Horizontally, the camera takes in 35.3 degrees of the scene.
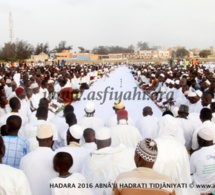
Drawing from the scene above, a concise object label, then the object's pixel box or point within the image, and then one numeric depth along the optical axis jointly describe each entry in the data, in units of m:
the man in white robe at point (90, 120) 5.91
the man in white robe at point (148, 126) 5.78
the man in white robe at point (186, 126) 5.61
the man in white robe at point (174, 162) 3.61
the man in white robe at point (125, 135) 4.78
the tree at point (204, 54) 82.06
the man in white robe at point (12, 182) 2.58
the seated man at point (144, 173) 2.40
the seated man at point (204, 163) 3.96
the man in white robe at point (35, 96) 7.75
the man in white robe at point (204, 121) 5.01
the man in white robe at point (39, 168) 3.50
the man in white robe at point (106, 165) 3.39
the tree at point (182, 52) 91.94
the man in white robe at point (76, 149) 3.89
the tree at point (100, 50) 105.70
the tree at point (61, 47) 90.04
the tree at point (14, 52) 57.03
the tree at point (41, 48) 73.81
